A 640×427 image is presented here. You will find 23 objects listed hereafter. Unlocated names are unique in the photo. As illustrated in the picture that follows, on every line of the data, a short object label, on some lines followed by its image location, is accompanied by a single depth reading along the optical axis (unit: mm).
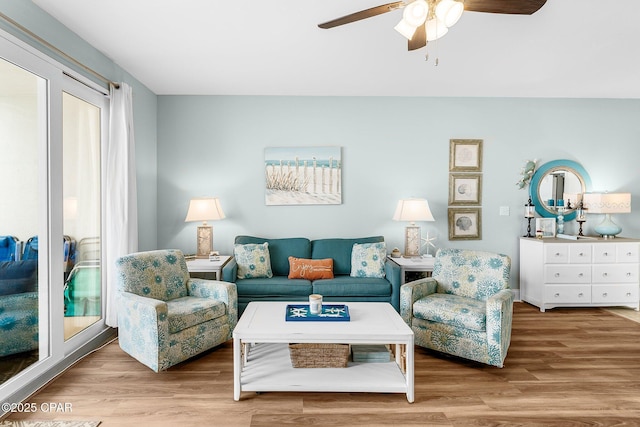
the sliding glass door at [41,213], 2318
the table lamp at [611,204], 4387
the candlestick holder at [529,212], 4609
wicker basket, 2547
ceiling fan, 1827
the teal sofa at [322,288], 3664
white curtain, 3367
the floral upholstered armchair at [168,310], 2660
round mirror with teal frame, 4688
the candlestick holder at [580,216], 4559
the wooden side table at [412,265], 3865
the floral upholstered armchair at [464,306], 2758
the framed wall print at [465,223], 4684
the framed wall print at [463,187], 4676
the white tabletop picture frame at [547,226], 4586
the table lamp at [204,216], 4082
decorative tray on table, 2553
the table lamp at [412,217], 4207
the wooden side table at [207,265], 3809
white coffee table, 2328
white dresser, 4270
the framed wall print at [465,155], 4652
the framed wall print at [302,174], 4559
